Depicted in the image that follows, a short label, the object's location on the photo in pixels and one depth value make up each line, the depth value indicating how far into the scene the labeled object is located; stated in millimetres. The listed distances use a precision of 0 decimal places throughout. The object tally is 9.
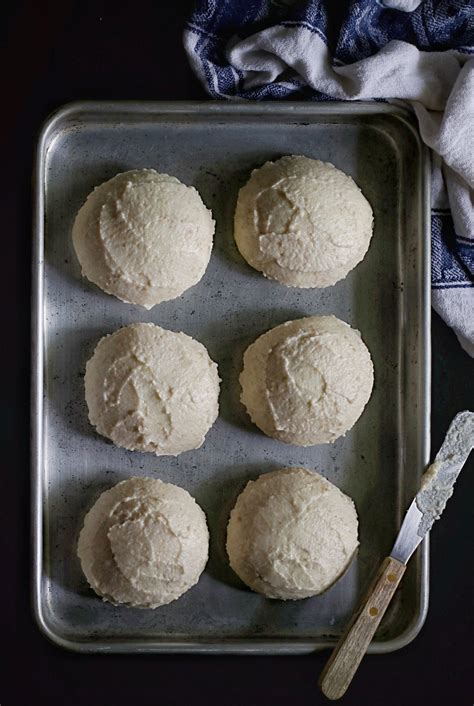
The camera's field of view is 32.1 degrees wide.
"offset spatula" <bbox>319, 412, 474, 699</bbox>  1134
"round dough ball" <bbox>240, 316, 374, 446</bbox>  1109
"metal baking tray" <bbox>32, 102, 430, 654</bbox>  1172
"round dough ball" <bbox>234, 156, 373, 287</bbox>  1105
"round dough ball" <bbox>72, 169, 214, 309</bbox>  1096
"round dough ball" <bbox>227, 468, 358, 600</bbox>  1108
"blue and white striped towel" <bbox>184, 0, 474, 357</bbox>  1104
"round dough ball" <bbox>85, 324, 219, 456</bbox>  1104
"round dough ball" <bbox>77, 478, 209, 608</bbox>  1104
